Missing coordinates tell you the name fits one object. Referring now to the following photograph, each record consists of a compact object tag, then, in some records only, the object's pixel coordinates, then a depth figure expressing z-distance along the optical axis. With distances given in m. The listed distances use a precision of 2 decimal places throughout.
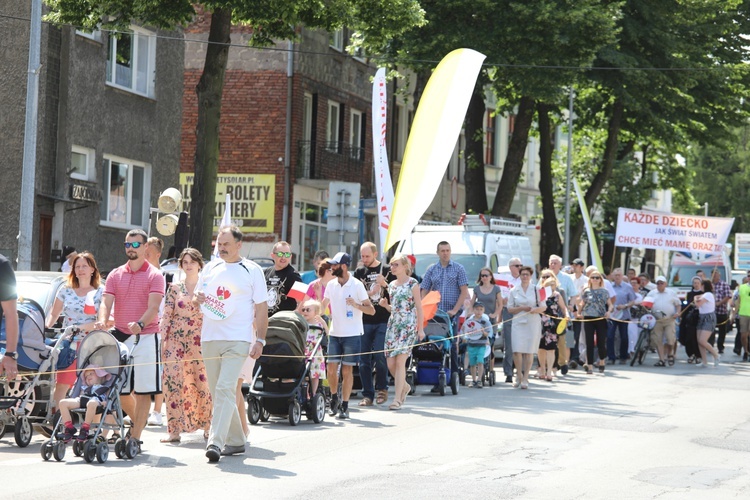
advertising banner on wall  37.91
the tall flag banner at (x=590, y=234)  30.12
